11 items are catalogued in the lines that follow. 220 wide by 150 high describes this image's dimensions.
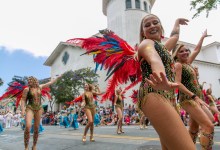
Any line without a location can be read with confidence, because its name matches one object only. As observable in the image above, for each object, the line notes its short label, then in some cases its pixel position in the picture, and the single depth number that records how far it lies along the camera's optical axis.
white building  29.89
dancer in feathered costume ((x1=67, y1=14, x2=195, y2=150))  1.77
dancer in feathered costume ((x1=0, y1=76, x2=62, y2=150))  5.44
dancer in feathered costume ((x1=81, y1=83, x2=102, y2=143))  6.87
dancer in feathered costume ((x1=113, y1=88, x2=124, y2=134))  9.16
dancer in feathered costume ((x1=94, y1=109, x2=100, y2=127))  17.06
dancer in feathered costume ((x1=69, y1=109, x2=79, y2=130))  13.98
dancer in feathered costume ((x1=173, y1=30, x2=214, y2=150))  3.15
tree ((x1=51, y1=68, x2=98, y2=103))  28.19
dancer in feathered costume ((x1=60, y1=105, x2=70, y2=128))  16.84
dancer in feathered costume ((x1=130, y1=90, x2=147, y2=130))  11.12
